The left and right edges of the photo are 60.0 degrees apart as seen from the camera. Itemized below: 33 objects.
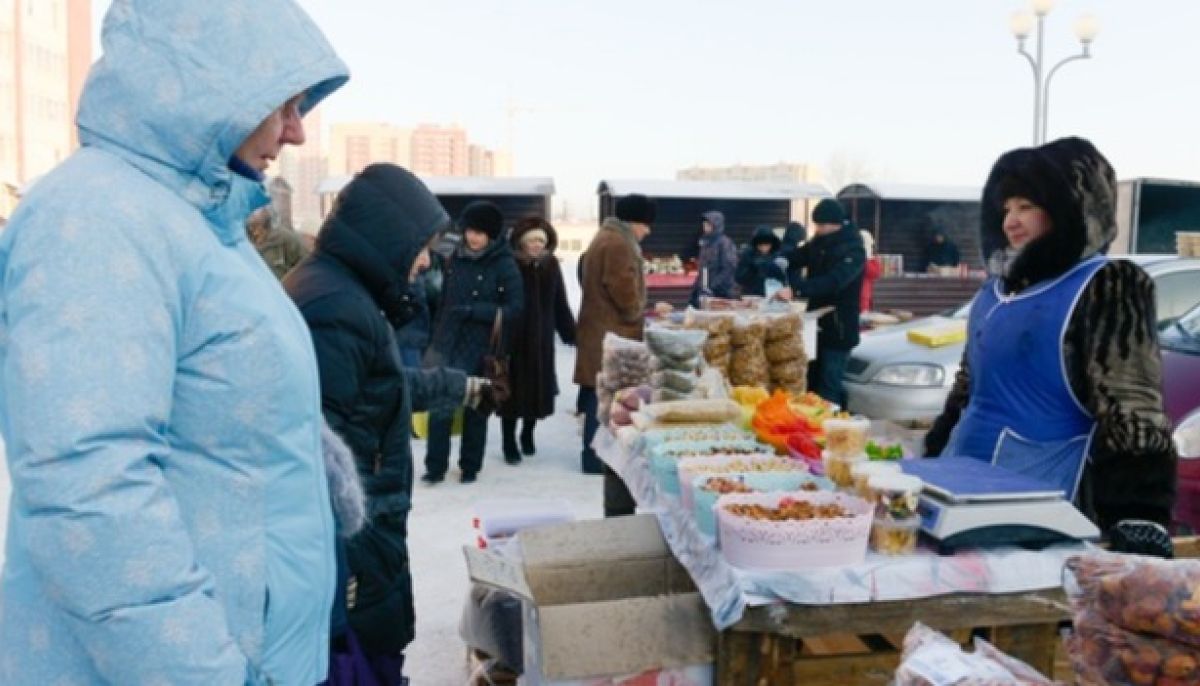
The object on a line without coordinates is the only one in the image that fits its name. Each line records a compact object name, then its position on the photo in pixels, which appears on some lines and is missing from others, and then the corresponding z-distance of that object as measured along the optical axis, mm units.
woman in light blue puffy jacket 1125
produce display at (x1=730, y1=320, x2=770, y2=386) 4977
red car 4035
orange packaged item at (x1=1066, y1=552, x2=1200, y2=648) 1270
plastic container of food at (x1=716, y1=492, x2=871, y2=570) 2289
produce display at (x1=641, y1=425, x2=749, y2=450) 3414
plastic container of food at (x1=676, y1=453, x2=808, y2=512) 2891
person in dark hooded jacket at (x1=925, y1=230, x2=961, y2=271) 16406
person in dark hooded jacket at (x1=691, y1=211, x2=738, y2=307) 11375
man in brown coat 6723
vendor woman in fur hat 2469
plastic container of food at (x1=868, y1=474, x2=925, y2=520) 2389
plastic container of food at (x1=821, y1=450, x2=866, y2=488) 2748
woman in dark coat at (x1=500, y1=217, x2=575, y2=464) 6949
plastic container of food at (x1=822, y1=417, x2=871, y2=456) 2787
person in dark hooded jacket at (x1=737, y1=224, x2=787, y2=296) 10773
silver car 6691
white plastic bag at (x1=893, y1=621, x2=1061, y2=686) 1382
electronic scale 2338
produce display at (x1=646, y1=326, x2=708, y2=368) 4254
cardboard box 2473
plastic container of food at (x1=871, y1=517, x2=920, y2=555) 2393
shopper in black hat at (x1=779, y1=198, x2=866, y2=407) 7203
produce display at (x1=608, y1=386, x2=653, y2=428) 4172
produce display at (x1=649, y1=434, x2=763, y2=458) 3217
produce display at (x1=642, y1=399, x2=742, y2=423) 3740
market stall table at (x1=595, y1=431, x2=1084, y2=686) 2295
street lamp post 15859
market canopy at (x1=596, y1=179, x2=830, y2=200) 15422
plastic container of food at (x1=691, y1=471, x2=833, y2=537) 2645
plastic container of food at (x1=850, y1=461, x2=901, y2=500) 2510
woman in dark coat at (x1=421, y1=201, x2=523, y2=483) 6426
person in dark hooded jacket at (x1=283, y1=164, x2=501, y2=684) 2189
